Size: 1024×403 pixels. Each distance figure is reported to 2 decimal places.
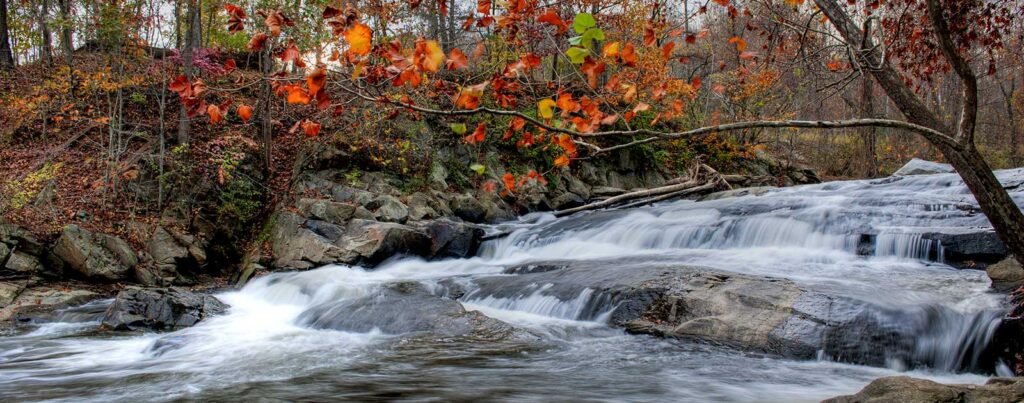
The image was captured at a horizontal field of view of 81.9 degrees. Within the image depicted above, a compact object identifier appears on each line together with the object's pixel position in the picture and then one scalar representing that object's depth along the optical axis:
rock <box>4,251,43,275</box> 7.98
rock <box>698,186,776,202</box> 12.06
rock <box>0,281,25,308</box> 7.35
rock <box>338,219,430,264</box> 9.83
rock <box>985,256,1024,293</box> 5.24
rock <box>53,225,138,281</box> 8.52
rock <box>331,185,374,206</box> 11.55
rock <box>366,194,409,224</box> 11.31
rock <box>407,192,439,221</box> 11.90
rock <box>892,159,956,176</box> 13.18
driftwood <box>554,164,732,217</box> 13.00
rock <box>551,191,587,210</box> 14.76
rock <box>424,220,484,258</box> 10.28
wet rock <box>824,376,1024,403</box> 2.45
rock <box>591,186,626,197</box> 14.76
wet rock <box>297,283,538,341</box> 5.78
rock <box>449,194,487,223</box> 12.93
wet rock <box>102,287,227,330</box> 6.61
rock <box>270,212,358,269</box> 9.79
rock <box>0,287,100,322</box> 7.11
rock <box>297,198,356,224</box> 10.70
